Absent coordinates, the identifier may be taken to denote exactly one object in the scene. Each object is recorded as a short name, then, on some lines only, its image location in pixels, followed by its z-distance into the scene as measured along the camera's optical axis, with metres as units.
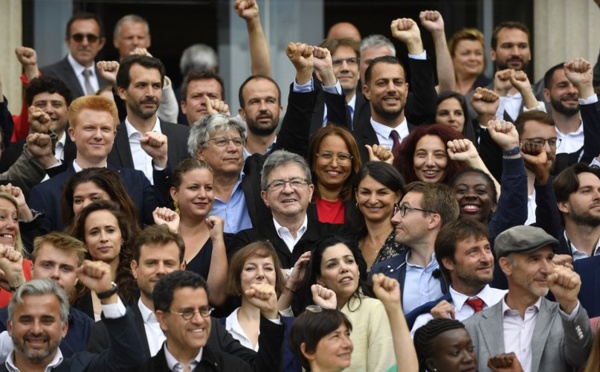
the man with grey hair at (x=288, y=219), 13.09
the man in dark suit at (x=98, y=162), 13.62
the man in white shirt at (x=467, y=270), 11.99
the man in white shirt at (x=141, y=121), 14.59
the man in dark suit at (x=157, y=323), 11.19
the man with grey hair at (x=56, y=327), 10.84
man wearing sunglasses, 17.33
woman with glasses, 13.77
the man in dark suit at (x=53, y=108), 14.91
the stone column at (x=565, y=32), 18.41
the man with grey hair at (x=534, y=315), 11.15
